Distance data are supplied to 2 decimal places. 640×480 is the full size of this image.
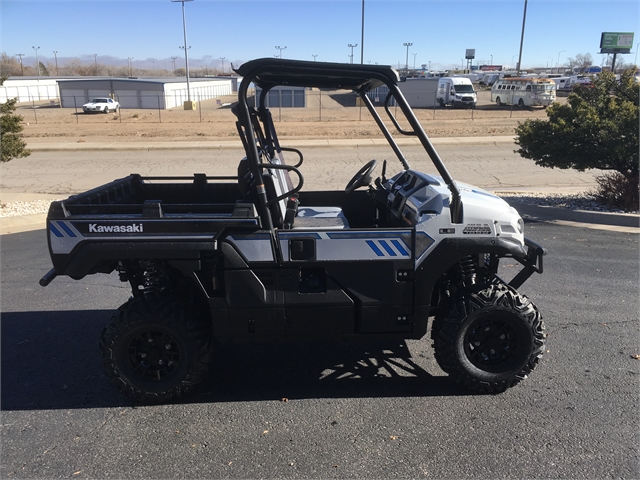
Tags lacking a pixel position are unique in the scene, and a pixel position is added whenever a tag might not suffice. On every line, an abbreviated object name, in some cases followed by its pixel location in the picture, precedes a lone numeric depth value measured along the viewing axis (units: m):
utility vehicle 3.58
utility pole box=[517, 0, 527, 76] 56.44
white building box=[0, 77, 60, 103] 64.50
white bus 38.50
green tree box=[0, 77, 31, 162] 10.14
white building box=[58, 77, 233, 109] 55.47
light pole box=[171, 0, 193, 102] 50.91
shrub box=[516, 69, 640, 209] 9.30
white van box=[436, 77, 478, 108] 40.47
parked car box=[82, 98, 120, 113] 45.88
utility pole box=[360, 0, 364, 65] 41.61
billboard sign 78.06
